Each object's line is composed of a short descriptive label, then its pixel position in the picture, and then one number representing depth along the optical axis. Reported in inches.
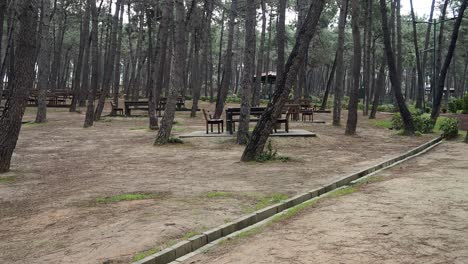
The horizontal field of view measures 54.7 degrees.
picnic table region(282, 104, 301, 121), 857.9
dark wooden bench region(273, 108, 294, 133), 594.9
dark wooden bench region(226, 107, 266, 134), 634.2
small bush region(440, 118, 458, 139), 714.2
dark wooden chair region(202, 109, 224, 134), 656.5
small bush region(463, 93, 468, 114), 1129.3
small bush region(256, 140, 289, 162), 442.0
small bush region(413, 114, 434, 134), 785.6
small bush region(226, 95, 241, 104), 1652.6
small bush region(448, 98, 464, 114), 1195.9
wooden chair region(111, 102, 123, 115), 1070.4
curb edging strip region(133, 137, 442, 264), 181.8
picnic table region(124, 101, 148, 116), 1050.9
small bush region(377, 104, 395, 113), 1483.5
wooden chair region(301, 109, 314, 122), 908.1
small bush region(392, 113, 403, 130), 834.2
